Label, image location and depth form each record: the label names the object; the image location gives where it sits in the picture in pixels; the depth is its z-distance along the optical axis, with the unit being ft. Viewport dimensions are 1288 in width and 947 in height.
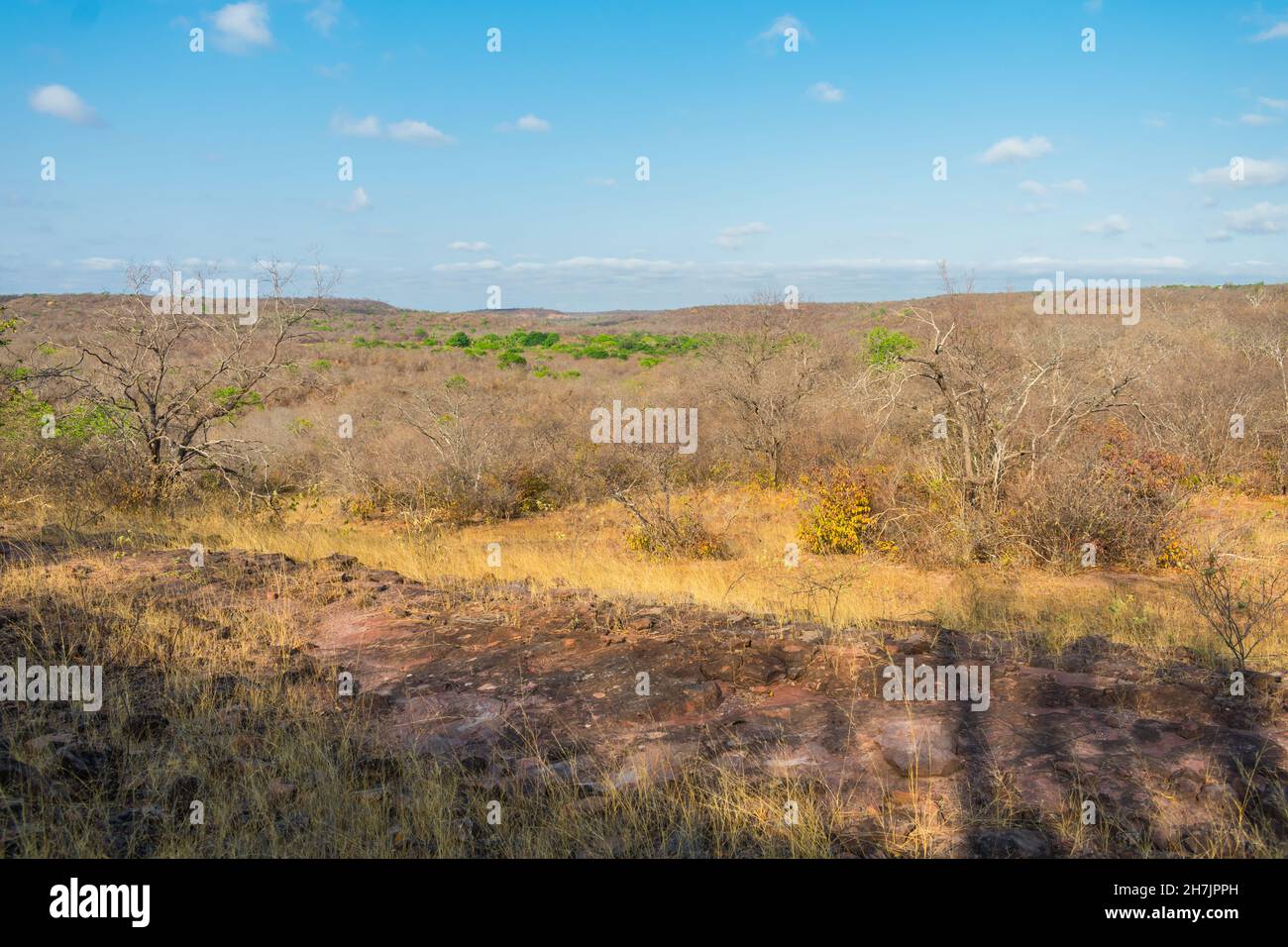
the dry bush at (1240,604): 20.13
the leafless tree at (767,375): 60.54
